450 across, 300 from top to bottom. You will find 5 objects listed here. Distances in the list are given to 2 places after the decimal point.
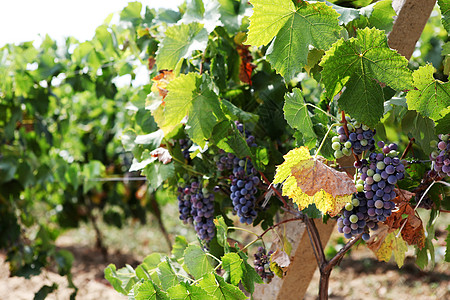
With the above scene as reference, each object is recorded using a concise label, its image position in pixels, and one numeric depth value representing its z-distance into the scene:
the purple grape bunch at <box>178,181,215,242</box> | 1.25
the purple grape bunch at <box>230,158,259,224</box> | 1.13
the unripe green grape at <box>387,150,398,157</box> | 0.82
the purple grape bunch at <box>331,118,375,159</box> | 0.85
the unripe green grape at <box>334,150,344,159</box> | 0.86
